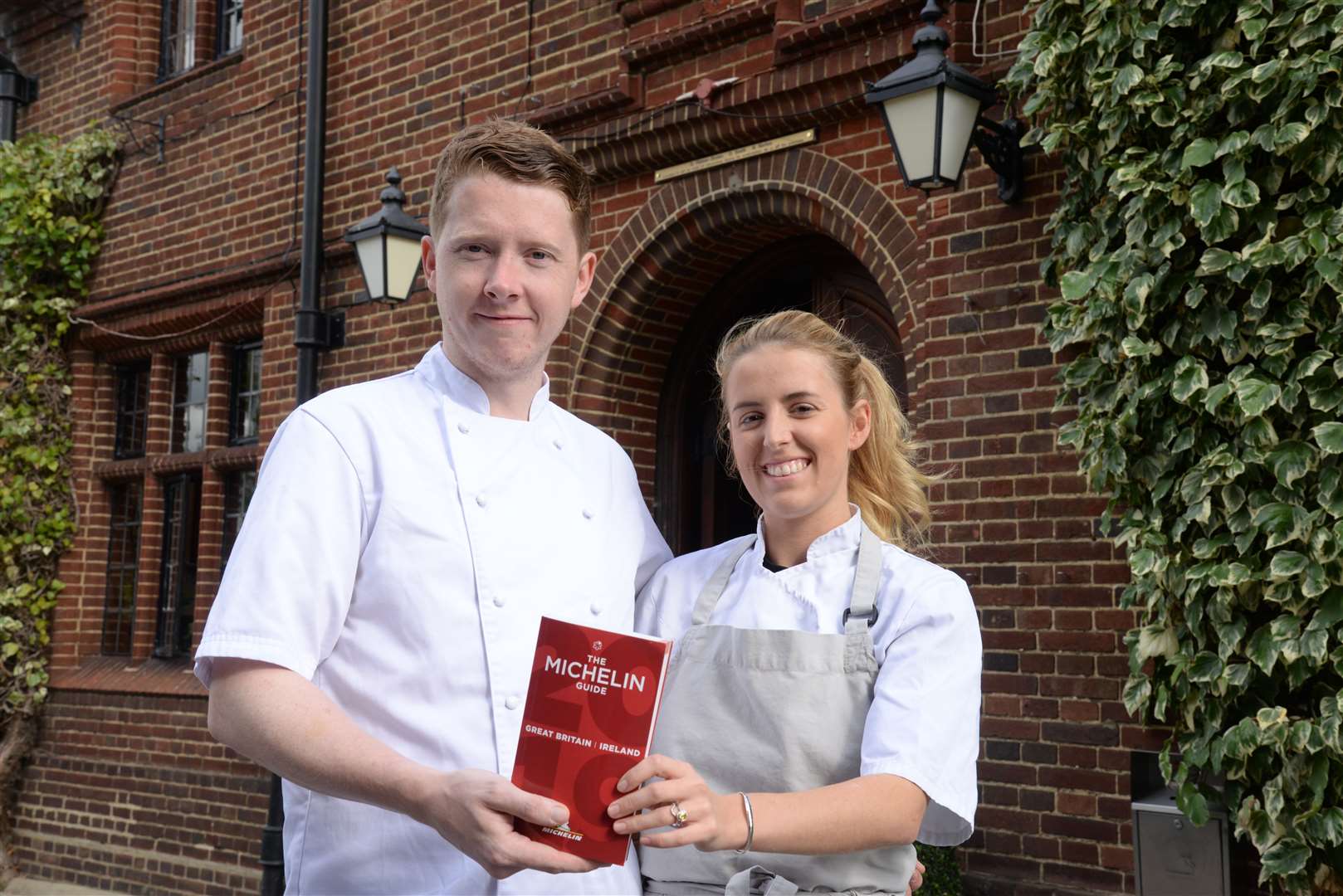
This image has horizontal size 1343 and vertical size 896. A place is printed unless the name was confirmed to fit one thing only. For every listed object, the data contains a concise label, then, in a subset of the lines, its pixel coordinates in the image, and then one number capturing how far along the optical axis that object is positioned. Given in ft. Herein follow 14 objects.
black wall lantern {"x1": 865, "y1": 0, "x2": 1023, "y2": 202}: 14.96
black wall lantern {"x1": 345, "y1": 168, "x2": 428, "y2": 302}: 21.70
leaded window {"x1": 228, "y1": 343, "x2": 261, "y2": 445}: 28.43
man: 5.83
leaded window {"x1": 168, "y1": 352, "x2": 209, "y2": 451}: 29.73
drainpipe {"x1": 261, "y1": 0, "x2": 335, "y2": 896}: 23.86
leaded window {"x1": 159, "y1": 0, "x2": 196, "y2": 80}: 31.22
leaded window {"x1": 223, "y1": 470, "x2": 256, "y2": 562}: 27.76
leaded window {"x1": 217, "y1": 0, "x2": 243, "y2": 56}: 30.04
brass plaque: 18.37
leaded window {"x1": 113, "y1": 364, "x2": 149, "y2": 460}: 31.37
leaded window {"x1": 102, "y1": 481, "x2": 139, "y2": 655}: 30.53
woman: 6.27
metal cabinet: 13.46
